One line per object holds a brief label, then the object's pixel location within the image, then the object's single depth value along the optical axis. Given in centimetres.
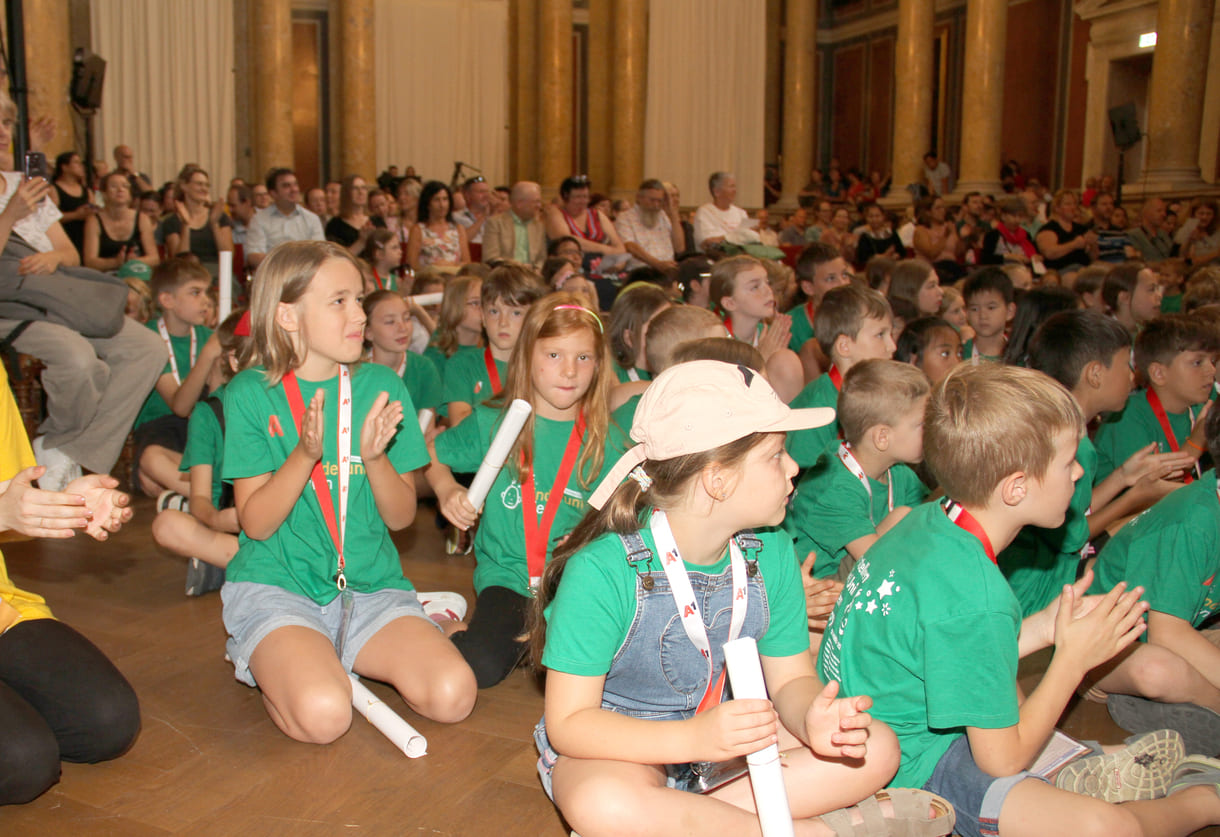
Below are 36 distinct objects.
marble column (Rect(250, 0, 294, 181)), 1260
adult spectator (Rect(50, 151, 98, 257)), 754
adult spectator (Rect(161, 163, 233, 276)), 855
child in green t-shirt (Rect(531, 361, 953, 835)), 188
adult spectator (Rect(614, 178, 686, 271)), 933
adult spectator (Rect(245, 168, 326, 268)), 852
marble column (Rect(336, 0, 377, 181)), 1355
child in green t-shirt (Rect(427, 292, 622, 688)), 310
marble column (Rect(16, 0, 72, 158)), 1007
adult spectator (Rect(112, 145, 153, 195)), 986
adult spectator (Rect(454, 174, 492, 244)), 955
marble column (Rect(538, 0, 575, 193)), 1542
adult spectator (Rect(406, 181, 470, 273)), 852
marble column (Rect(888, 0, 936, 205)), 1555
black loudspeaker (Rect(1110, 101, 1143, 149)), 1213
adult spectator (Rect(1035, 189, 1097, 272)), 967
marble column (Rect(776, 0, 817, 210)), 1825
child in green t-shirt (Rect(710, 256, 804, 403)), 457
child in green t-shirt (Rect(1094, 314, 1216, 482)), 395
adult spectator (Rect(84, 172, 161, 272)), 758
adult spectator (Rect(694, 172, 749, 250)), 948
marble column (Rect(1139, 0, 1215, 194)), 1241
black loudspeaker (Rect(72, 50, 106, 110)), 896
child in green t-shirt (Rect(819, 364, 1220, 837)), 190
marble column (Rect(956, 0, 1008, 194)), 1434
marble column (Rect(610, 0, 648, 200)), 1485
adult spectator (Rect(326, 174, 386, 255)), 861
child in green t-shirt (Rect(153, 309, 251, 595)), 355
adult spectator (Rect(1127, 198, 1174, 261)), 1088
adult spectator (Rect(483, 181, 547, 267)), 898
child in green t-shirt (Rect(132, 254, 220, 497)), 455
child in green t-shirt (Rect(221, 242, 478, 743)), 278
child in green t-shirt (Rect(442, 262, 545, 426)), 429
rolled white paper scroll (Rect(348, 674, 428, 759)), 264
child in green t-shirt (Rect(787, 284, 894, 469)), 399
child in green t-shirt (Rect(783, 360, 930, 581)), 321
